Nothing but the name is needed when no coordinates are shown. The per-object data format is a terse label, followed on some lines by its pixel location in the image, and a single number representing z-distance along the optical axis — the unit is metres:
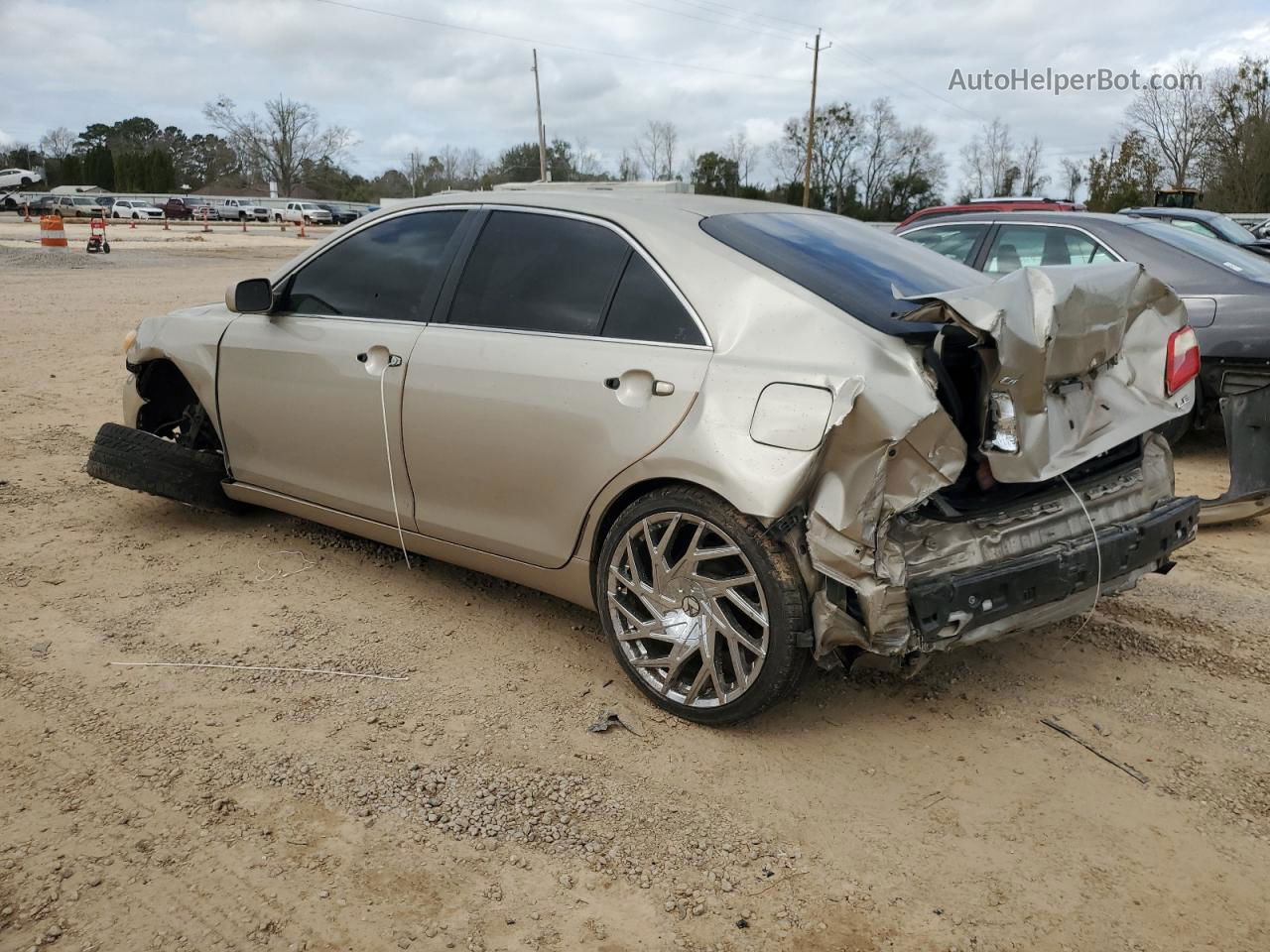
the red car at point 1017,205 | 11.81
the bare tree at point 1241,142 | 44.84
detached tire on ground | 4.76
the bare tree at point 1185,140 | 52.16
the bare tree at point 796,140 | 65.94
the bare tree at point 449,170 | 83.07
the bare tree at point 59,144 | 98.12
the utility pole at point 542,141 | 51.11
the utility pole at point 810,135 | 53.39
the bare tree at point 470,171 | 75.74
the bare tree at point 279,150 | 88.81
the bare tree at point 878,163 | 71.31
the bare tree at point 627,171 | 62.63
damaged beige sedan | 2.85
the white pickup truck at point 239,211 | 61.00
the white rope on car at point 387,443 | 3.94
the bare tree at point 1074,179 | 57.16
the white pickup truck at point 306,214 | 59.34
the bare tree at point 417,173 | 88.19
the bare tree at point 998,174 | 69.56
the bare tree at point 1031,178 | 68.06
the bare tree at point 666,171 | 66.41
